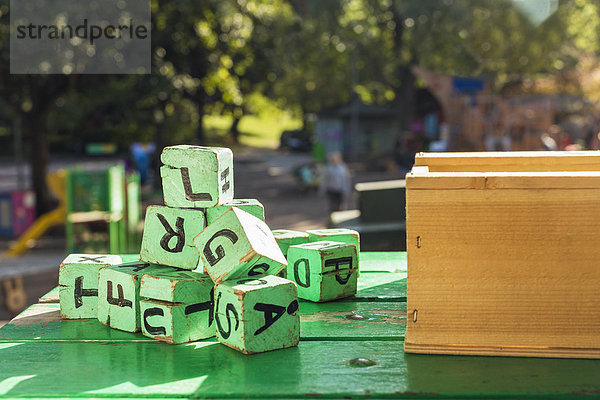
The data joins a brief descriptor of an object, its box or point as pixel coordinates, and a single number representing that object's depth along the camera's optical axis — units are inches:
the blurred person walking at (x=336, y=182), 1266.8
